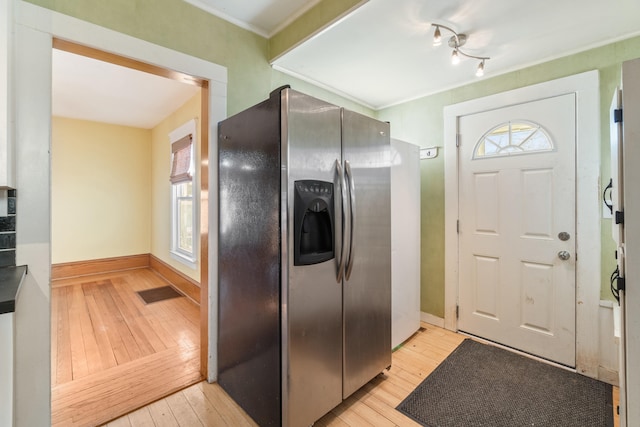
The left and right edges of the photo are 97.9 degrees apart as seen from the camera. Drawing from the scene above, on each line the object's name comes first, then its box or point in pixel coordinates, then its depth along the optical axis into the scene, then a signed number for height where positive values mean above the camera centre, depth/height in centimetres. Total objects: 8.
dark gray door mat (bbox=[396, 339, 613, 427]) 160 -118
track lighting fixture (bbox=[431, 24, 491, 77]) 174 +116
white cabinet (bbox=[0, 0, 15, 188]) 110 +48
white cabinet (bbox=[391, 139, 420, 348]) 230 -24
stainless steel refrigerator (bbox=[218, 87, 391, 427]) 138 -24
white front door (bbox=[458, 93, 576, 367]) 210 -11
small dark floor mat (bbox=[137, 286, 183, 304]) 348 -106
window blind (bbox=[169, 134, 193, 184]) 347 +70
